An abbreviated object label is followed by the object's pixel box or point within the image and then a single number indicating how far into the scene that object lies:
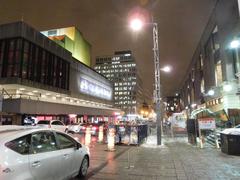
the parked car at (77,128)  31.75
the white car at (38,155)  4.52
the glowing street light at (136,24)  14.85
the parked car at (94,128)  28.90
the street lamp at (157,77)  17.53
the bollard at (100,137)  19.68
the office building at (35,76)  32.41
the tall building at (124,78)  162.11
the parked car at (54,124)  25.76
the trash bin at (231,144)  12.31
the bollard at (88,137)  18.22
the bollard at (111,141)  14.48
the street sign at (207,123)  16.31
